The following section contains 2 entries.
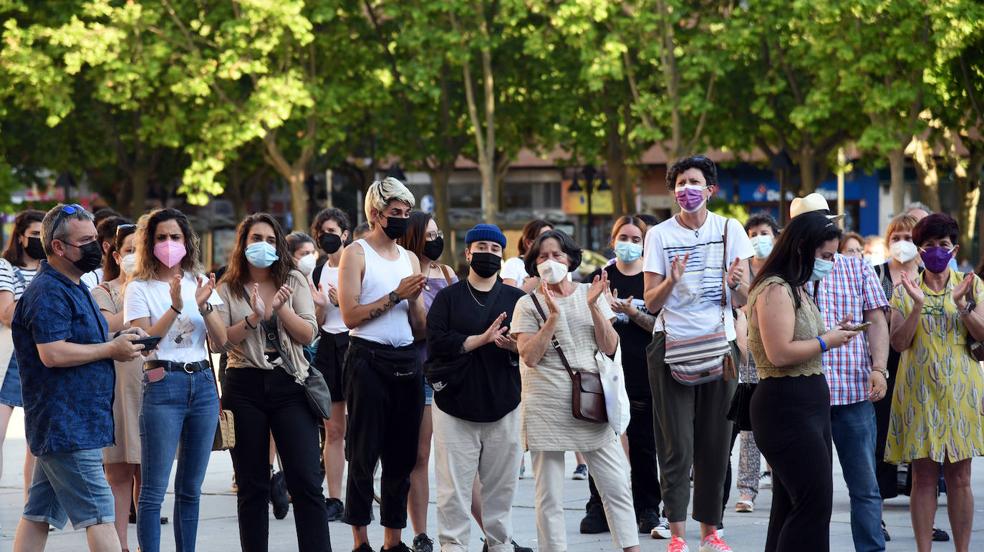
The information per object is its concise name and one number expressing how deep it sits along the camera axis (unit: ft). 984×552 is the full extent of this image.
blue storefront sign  329.48
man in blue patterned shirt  39.35
